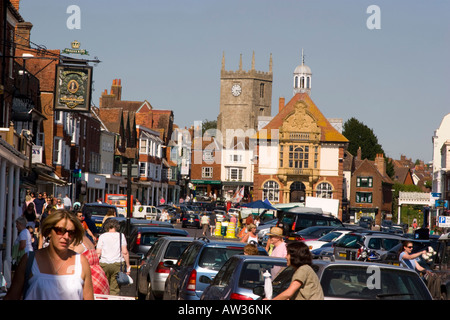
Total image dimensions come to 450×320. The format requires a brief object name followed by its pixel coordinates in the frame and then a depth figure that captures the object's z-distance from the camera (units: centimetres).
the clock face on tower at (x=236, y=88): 16188
